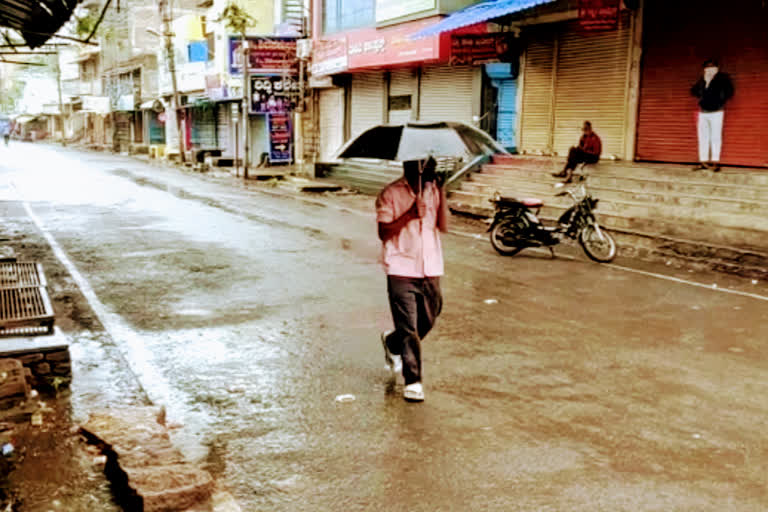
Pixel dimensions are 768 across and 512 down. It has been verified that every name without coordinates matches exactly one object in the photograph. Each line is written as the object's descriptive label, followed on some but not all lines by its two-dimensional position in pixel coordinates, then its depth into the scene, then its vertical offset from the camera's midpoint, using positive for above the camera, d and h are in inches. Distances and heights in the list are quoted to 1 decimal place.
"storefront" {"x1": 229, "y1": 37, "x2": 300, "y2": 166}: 1177.4 +63.3
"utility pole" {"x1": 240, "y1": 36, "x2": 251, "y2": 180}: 1128.2 +61.4
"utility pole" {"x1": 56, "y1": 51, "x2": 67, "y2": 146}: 2858.8 +61.7
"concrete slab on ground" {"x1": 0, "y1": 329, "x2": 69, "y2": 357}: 223.6 -64.6
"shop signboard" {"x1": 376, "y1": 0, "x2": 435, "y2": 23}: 856.9 +136.8
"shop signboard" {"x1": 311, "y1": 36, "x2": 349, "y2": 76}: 1048.2 +98.1
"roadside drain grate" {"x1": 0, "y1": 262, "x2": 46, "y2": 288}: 304.0 -62.9
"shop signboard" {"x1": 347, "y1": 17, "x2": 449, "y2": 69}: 830.5 +93.9
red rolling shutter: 564.7 +46.9
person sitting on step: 645.9 -16.7
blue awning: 625.4 +100.4
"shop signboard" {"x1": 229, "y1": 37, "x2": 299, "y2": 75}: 1162.0 +105.0
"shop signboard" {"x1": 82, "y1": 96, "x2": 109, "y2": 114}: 2478.6 +58.1
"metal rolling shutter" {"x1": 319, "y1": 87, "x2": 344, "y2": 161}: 1149.1 +10.8
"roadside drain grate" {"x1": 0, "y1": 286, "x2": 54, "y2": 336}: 235.1 -60.9
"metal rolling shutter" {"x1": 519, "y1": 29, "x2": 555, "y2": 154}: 767.1 +38.1
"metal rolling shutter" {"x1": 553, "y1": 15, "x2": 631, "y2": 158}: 688.4 +42.9
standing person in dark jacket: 560.7 +19.0
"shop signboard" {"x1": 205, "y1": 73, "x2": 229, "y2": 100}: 1476.3 +72.4
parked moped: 470.0 -59.4
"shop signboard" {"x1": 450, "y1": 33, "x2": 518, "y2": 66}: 768.9 +80.5
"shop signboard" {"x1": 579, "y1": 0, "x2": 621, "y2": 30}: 609.9 +90.7
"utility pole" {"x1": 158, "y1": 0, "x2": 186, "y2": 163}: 1563.7 +119.4
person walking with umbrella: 215.8 -33.0
